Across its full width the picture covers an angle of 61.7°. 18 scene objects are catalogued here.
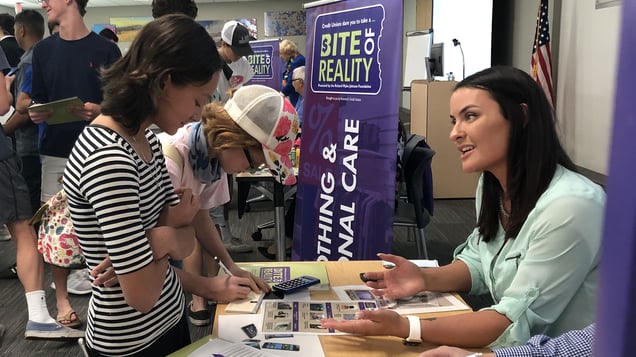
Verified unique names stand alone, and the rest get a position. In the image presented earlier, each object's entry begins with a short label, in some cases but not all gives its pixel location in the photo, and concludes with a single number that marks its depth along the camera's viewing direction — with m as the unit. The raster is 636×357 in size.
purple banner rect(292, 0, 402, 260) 2.40
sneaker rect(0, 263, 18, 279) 3.64
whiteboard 7.87
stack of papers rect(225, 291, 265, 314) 1.33
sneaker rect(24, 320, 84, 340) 2.62
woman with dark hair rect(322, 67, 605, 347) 1.17
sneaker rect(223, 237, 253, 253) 4.11
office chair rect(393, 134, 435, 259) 3.12
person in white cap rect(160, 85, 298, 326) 1.55
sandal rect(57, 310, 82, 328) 2.77
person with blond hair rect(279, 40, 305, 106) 5.95
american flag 3.95
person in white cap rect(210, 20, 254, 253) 3.39
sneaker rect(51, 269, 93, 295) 3.29
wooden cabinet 5.57
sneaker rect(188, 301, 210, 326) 2.88
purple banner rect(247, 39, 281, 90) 6.86
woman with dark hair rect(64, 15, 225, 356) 0.95
